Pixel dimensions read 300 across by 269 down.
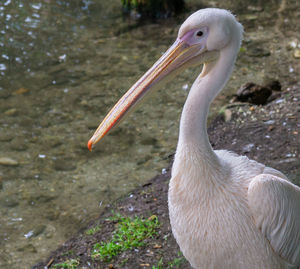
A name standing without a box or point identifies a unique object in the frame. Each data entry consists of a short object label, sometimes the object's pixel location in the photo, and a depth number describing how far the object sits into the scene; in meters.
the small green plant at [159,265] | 3.07
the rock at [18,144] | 4.68
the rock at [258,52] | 6.14
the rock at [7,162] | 4.47
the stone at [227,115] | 4.62
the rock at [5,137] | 4.79
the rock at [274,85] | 5.05
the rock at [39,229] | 3.76
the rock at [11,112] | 5.18
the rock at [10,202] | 4.02
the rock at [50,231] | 3.74
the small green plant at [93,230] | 3.55
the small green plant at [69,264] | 3.23
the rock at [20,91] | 5.56
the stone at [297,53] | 5.95
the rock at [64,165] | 4.45
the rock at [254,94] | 4.84
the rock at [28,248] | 3.60
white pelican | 2.29
